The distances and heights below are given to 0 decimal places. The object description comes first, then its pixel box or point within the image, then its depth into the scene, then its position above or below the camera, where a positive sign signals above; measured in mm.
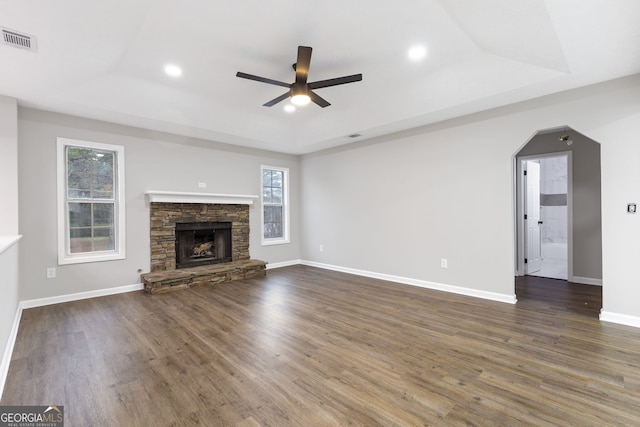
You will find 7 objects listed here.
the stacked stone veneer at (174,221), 4996 -114
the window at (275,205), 6660 +203
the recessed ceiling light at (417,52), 3268 +1813
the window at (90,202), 4203 +202
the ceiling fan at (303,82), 2930 +1422
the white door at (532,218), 5843 -115
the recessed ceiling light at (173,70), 3635 +1816
